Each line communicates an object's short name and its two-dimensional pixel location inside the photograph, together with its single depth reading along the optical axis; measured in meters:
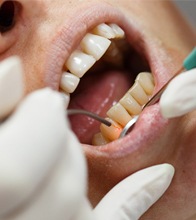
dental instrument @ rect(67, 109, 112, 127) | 0.24
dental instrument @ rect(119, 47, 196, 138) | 0.24
